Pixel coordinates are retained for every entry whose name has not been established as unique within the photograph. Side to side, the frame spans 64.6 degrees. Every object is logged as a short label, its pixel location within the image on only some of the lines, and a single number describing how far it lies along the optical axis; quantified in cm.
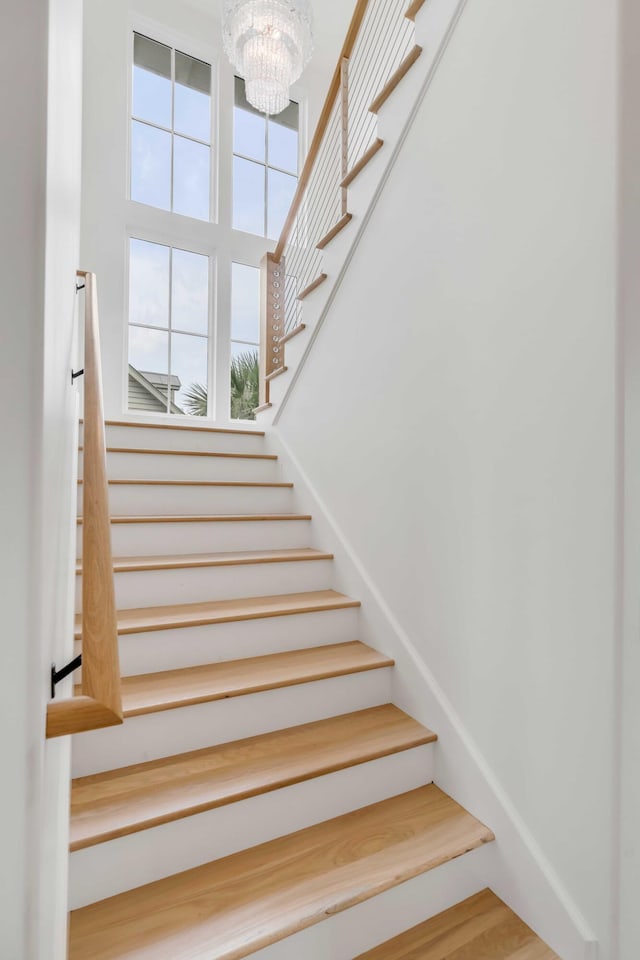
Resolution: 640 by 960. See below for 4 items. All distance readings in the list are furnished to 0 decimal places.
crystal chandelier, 250
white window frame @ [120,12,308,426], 399
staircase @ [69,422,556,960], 115
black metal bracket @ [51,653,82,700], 68
